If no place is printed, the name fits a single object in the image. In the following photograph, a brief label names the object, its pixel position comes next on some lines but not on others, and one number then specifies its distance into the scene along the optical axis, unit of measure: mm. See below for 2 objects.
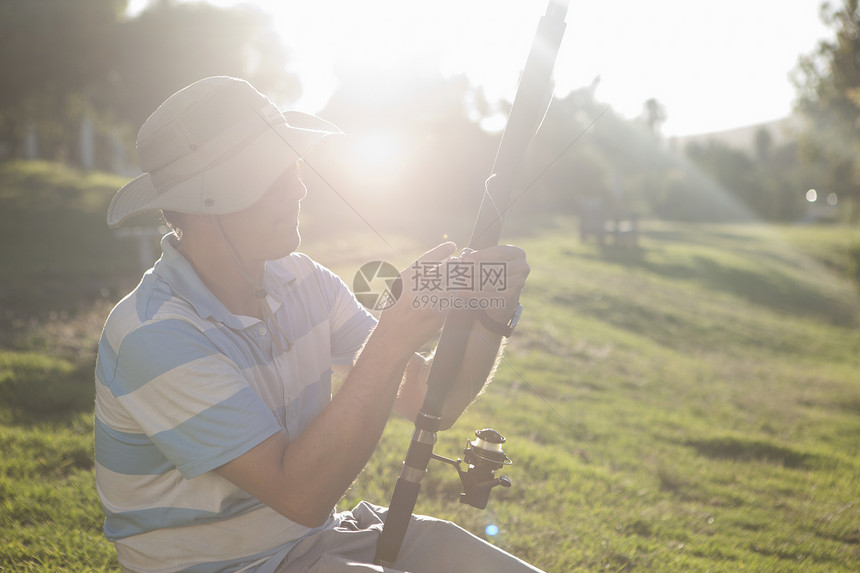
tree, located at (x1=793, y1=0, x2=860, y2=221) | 24281
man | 1982
